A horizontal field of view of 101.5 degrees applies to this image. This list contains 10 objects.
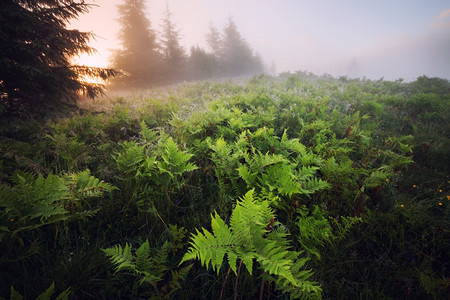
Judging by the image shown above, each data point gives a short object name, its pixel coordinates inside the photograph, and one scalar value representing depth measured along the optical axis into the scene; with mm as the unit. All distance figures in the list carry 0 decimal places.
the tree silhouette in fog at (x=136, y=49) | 17609
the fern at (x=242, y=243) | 1130
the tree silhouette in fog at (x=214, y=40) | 34075
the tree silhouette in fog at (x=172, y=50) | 21219
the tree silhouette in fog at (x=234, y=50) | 35300
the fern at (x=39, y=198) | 1573
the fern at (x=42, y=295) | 1133
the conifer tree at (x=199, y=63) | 24406
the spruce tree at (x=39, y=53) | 4762
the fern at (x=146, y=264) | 1498
